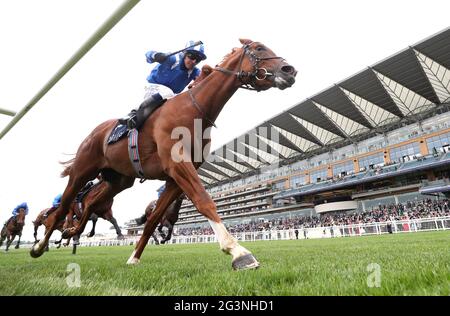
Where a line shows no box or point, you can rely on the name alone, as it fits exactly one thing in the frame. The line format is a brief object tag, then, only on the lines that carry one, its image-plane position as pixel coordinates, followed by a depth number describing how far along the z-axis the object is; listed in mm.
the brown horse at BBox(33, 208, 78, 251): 14459
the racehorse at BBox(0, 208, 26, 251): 14961
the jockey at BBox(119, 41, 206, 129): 3972
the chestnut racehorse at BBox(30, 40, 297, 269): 2953
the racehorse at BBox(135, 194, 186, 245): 7054
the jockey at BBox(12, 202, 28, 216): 15014
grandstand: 39656
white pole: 2609
